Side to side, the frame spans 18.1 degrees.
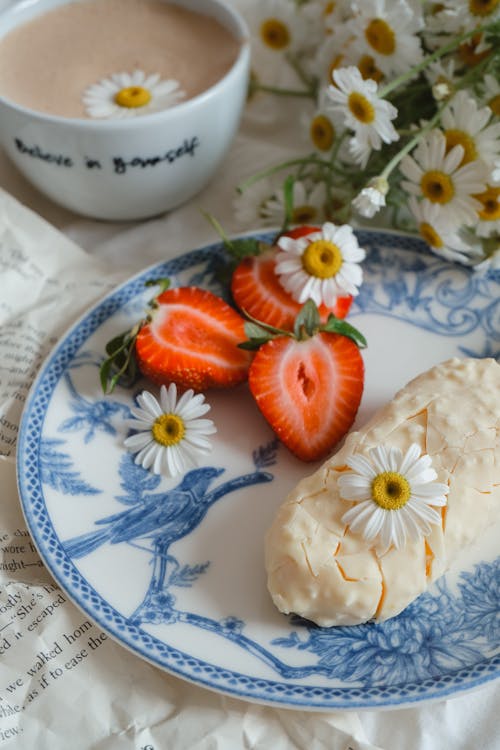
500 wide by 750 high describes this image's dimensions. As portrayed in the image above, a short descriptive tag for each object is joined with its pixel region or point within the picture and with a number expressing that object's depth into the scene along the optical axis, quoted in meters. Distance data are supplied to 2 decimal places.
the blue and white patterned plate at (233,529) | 0.44
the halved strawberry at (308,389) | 0.49
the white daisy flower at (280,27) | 0.61
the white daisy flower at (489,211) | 0.52
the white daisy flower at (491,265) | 0.54
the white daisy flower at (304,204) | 0.57
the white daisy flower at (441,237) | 0.53
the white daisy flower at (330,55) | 0.56
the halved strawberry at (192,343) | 0.51
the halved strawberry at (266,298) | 0.52
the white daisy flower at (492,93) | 0.51
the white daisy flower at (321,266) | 0.52
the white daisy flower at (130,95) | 0.55
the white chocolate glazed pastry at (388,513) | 0.44
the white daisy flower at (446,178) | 0.51
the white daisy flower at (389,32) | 0.52
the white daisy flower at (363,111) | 0.51
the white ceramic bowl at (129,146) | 0.54
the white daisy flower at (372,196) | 0.50
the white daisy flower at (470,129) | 0.51
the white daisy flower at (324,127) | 0.56
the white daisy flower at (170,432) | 0.50
